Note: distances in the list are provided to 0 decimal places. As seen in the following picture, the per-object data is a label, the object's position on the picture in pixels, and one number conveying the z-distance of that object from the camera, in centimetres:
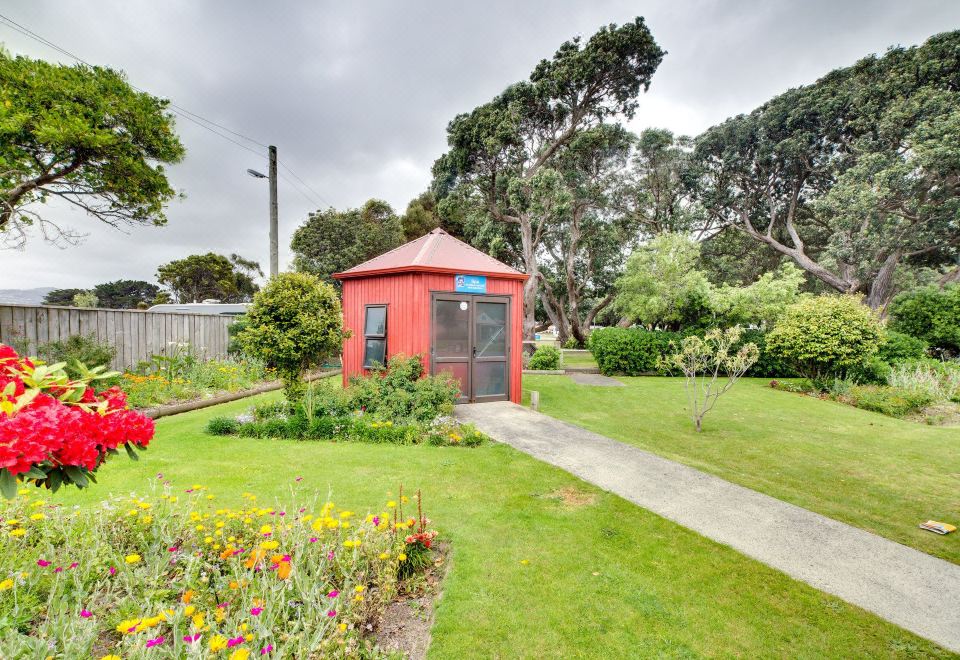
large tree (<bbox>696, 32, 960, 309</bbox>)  1468
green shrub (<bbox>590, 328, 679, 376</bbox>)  1375
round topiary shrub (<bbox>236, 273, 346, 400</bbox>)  617
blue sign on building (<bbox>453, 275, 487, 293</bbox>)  782
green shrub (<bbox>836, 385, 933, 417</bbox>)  830
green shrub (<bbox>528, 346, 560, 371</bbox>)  1423
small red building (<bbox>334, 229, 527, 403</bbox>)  767
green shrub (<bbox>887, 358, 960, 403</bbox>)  911
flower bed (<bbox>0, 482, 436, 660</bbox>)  181
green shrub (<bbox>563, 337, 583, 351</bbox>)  2272
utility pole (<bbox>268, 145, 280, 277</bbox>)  1089
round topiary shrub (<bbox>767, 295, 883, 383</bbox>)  1015
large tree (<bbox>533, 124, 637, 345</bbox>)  1772
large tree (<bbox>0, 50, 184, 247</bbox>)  731
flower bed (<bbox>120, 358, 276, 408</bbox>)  767
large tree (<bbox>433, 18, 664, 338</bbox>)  1648
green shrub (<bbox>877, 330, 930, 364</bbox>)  1161
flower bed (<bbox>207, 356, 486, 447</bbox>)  581
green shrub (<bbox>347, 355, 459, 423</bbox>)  646
